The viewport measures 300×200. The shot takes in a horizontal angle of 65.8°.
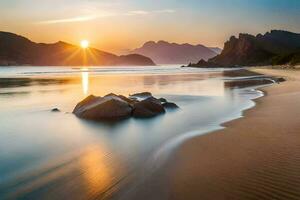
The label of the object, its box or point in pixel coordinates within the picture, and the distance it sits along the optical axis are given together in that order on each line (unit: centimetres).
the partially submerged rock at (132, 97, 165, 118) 1359
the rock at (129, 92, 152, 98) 2057
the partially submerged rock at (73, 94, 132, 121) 1330
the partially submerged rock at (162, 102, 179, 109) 1583
